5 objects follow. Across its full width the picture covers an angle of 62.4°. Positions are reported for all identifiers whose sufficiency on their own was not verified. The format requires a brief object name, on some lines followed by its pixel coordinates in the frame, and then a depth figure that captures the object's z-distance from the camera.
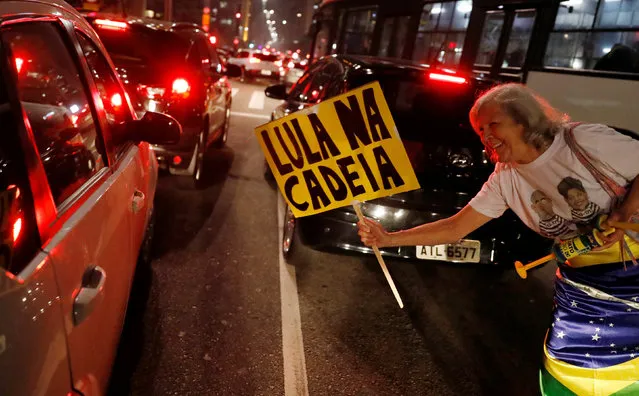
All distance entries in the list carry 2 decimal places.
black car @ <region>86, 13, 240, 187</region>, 5.68
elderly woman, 1.80
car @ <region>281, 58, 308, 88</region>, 21.77
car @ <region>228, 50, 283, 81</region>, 24.53
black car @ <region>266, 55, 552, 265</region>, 3.79
